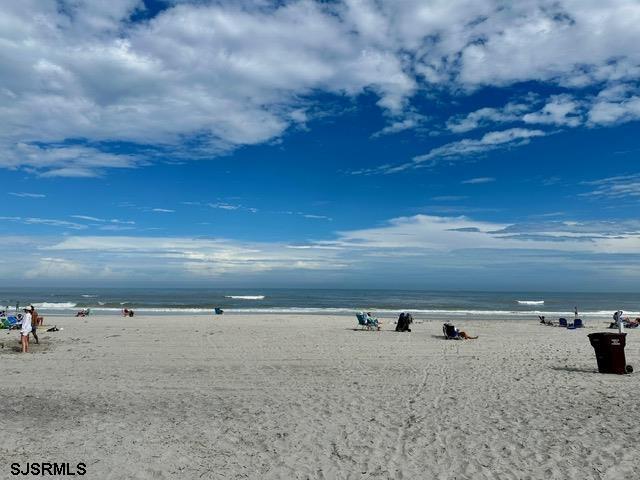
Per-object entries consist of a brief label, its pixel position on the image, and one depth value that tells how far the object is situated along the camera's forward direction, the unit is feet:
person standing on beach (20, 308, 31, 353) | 47.11
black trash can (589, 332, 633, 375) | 37.06
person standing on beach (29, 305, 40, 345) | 51.13
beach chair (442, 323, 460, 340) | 61.93
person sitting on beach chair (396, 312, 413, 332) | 73.05
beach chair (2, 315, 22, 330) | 71.00
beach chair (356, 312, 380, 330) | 75.46
